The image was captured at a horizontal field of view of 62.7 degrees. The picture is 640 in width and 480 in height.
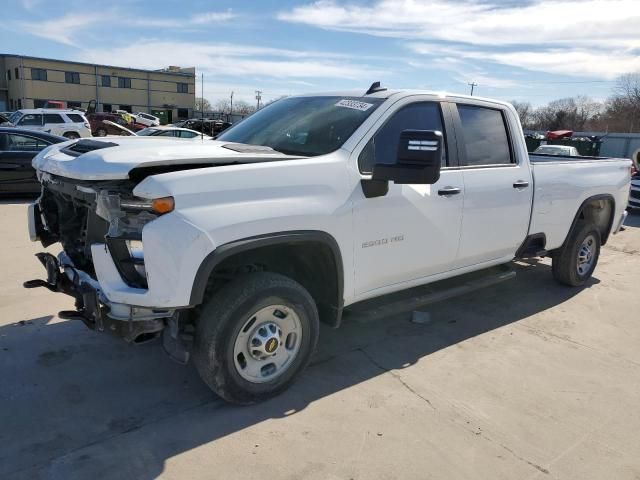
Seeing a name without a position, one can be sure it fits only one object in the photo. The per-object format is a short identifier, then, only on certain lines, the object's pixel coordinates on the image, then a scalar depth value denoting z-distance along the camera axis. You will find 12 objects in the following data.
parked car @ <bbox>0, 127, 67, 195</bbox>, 9.73
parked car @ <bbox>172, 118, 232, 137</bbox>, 22.02
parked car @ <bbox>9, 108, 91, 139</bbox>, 22.66
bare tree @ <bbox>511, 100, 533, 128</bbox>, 69.43
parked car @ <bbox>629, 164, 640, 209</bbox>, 12.23
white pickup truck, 2.77
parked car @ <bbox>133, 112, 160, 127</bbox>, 42.08
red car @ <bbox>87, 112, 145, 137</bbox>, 28.61
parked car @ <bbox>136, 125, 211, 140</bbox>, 17.12
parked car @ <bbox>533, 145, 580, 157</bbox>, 14.14
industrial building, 62.78
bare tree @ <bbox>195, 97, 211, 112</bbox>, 84.99
